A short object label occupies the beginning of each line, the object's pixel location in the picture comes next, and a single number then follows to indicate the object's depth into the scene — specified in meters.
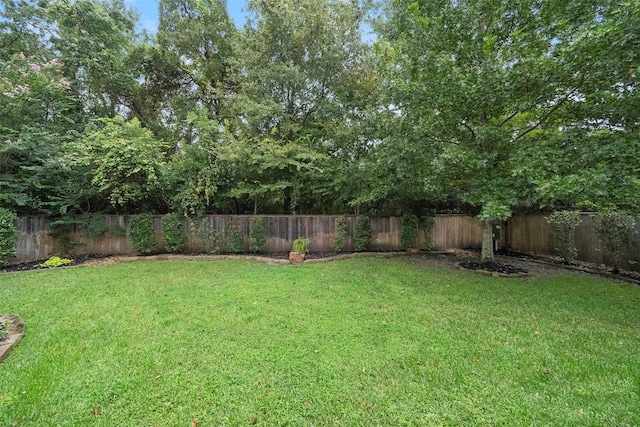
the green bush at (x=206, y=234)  8.28
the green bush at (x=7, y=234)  6.62
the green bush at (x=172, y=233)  7.97
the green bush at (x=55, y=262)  6.78
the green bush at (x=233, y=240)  8.26
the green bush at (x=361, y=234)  8.52
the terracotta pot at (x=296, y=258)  7.19
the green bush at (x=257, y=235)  8.27
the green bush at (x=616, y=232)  5.65
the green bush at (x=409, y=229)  8.70
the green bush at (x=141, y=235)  7.93
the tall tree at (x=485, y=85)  4.52
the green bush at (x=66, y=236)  7.81
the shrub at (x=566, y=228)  6.79
